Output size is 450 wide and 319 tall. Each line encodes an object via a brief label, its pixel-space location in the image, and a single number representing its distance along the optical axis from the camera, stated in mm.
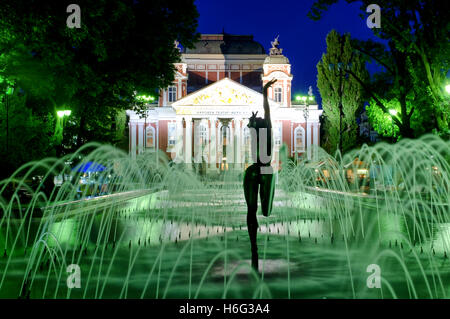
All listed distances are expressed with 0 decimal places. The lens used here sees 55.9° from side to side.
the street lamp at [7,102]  19778
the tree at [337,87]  48625
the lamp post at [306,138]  61500
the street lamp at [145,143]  61209
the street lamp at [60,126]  22803
